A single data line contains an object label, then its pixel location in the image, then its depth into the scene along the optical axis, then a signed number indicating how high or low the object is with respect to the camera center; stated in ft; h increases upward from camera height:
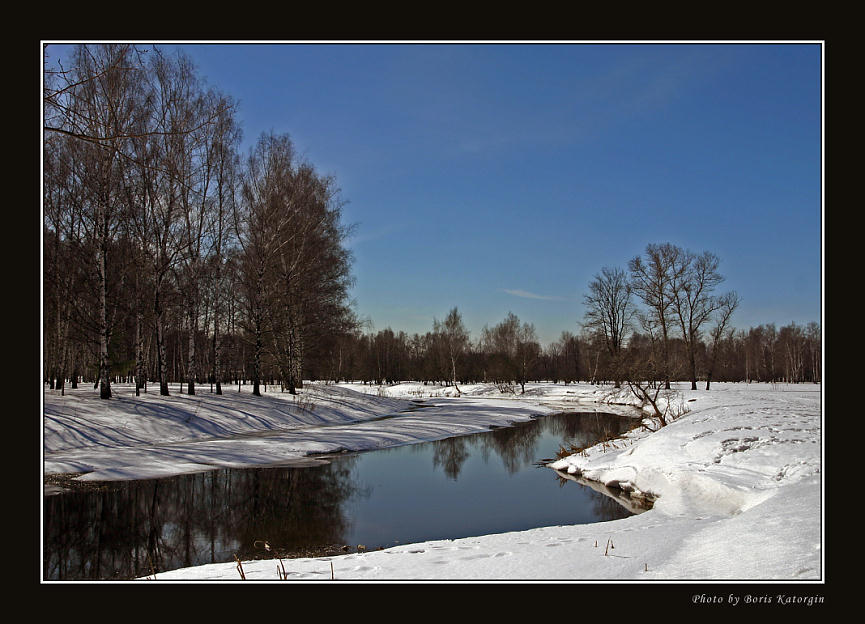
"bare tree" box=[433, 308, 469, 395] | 191.62 -0.18
